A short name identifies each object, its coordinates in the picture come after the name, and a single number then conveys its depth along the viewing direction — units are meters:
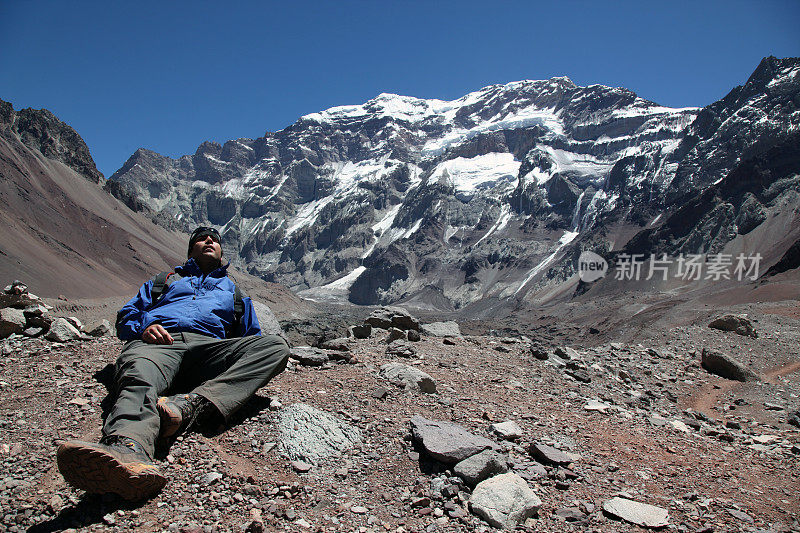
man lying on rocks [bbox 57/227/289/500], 3.38
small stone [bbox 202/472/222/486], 3.87
